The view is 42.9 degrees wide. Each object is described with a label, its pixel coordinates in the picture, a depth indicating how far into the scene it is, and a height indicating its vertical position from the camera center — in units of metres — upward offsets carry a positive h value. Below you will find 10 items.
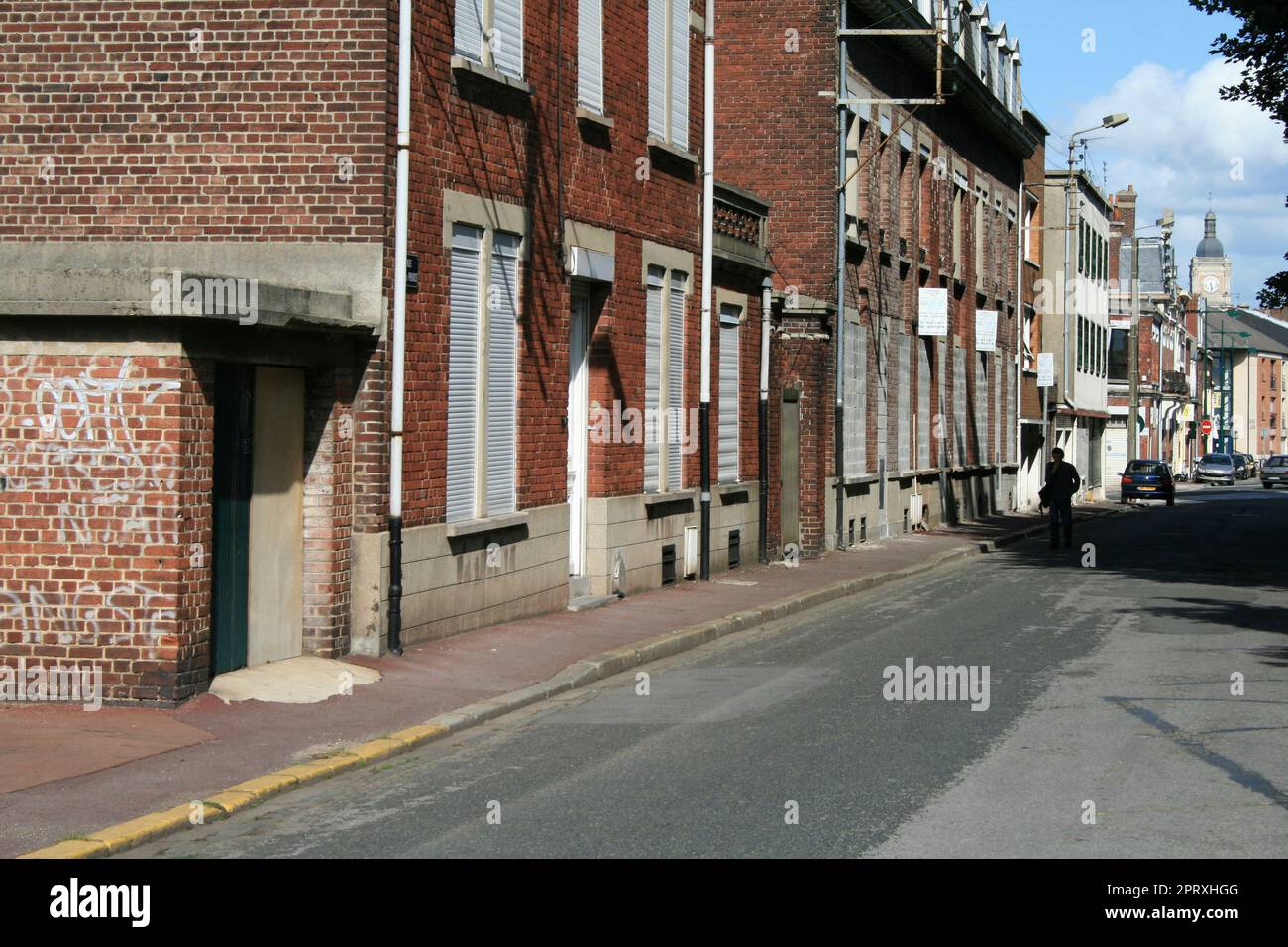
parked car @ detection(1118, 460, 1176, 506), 56.97 -0.63
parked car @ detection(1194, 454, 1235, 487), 85.31 -0.25
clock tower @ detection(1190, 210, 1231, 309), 155.88 +19.73
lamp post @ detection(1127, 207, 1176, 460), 60.28 +3.55
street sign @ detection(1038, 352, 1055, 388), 48.19 +2.80
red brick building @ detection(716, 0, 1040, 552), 26.64 +4.31
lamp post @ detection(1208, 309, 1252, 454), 120.44 +5.14
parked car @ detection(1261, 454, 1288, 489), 79.06 -0.28
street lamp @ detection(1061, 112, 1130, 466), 51.42 +8.17
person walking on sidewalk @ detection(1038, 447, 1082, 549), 30.84 -0.52
